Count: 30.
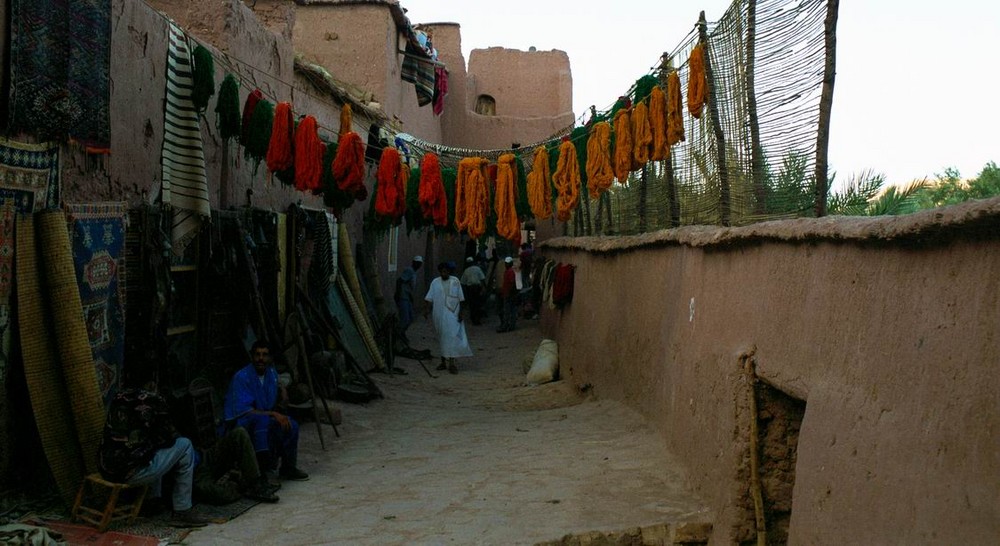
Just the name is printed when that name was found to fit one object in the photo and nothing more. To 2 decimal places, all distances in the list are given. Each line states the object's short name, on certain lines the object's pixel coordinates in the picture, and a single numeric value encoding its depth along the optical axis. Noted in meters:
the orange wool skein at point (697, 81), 5.97
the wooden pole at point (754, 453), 4.51
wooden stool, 4.52
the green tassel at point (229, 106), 6.93
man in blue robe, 5.84
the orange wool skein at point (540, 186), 8.68
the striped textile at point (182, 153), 6.25
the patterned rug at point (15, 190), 4.35
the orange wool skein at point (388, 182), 8.55
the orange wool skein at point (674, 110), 6.43
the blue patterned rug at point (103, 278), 4.91
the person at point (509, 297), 15.86
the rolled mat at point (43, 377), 4.52
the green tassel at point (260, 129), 7.22
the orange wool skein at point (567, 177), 8.20
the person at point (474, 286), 16.95
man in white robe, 11.98
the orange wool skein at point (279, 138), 7.29
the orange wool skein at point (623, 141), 7.11
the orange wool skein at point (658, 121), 6.66
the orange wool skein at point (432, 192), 8.93
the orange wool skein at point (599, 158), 7.46
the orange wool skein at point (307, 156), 7.48
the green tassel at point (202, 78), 6.30
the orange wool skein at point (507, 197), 9.09
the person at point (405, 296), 14.10
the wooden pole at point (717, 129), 5.71
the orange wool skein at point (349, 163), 7.74
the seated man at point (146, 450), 4.62
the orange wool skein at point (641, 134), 6.85
